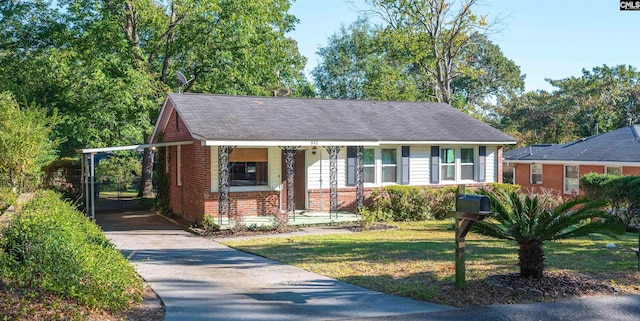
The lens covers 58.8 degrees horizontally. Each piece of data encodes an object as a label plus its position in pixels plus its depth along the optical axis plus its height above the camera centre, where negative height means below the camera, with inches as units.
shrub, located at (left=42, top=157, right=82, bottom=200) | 869.8 -24.3
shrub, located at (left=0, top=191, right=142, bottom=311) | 253.3 -48.7
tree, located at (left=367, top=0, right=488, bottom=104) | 1267.2 +290.3
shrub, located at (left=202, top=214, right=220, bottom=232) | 617.9 -69.9
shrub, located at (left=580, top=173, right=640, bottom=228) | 636.1 -42.7
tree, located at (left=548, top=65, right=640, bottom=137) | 1533.0 +152.4
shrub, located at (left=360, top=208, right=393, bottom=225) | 656.7 -69.0
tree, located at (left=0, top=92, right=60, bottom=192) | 639.8 +22.4
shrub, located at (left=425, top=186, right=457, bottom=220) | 772.6 -57.3
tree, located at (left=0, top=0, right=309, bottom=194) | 942.4 +186.9
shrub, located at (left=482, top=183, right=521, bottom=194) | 829.9 -41.5
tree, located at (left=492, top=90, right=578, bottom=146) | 1621.6 +115.5
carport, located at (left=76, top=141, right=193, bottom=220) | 629.8 +12.7
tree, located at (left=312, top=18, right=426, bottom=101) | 1840.6 +322.0
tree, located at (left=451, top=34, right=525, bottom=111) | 2110.0 +304.7
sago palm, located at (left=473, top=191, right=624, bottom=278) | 329.4 -39.4
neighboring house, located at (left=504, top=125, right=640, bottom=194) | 962.8 -3.8
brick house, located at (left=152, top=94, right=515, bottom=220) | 659.4 +10.3
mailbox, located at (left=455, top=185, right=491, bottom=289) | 301.0 -30.2
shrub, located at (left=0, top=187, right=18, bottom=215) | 518.0 -33.8
